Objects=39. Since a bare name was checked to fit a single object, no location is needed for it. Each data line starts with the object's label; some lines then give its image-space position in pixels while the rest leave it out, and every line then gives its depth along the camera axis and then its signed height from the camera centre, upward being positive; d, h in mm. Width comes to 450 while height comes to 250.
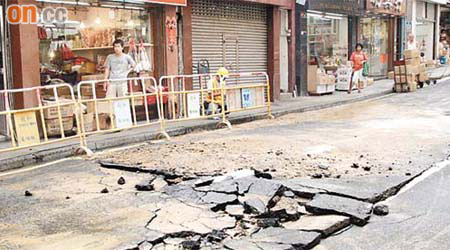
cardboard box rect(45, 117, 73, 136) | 10609 -1068
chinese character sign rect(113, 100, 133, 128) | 10383 -836
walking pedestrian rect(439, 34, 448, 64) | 38912 +1023
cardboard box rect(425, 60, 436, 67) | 33378 +8
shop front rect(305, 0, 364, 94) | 20688 +1022
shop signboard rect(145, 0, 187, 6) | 13331 +1672
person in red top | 20781 +25
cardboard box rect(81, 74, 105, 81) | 12689 -156
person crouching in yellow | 12789 -618
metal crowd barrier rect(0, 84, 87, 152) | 8703 -920
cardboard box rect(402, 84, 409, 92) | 21781 -965
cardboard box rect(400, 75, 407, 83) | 21712 -606
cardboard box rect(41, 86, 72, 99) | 11336 -434
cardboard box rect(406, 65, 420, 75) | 21584 -225
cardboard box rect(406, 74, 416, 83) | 21672 -567
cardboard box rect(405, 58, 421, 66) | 21412 +97
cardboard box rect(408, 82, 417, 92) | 21719 -891
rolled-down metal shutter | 15633 +1010
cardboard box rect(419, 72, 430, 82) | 22562 -563
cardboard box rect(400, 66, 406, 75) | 21578 -248
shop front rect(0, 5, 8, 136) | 10435 +84
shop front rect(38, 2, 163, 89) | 11703 +732
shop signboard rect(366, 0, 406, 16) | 25281 +2865
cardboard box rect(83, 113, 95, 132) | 10930 -1028
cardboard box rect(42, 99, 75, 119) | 10633 -782
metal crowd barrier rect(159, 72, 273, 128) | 12195 -802
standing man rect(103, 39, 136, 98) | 12062 +24
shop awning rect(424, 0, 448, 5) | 35222 +4052
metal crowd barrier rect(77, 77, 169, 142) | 10250 -858
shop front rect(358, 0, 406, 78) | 26852 +1635
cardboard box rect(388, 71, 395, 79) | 28158 -569
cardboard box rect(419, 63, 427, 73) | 22541 -193
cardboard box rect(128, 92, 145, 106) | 12336 -715
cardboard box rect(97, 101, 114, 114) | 10336 -710
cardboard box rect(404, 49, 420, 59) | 21516 +386
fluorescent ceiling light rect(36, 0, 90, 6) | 11441 +1495
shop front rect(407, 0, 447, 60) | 34375 +2487
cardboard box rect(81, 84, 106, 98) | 12562 -452
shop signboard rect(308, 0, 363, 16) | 20556 +2361
